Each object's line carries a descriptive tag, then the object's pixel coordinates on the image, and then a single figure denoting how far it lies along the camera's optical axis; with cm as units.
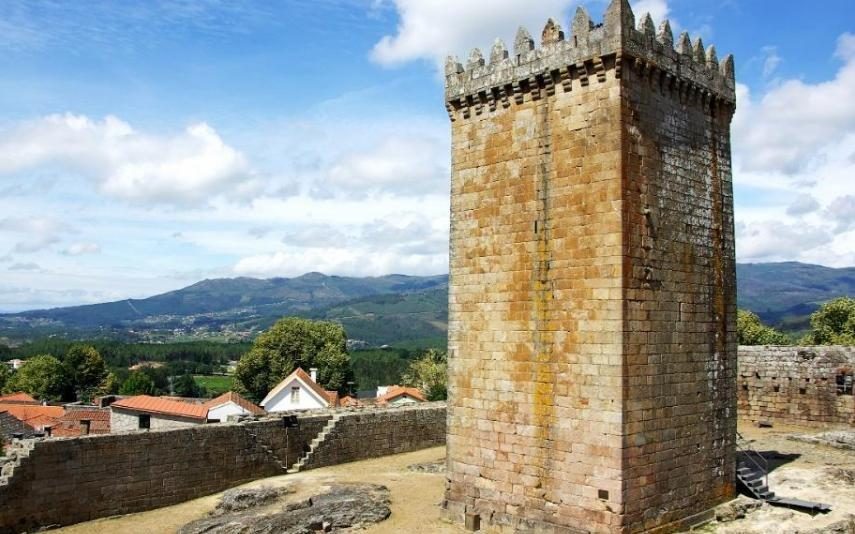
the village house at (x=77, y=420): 3769
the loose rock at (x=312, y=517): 1359
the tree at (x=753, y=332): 4278
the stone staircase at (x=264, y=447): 1841
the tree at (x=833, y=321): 4016
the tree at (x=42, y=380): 7412
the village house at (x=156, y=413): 3191
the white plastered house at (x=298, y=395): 4594
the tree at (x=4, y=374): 7688
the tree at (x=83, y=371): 7600
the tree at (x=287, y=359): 5809
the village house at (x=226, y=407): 3825
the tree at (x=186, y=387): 9362
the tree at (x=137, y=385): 7888
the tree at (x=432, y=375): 5282
